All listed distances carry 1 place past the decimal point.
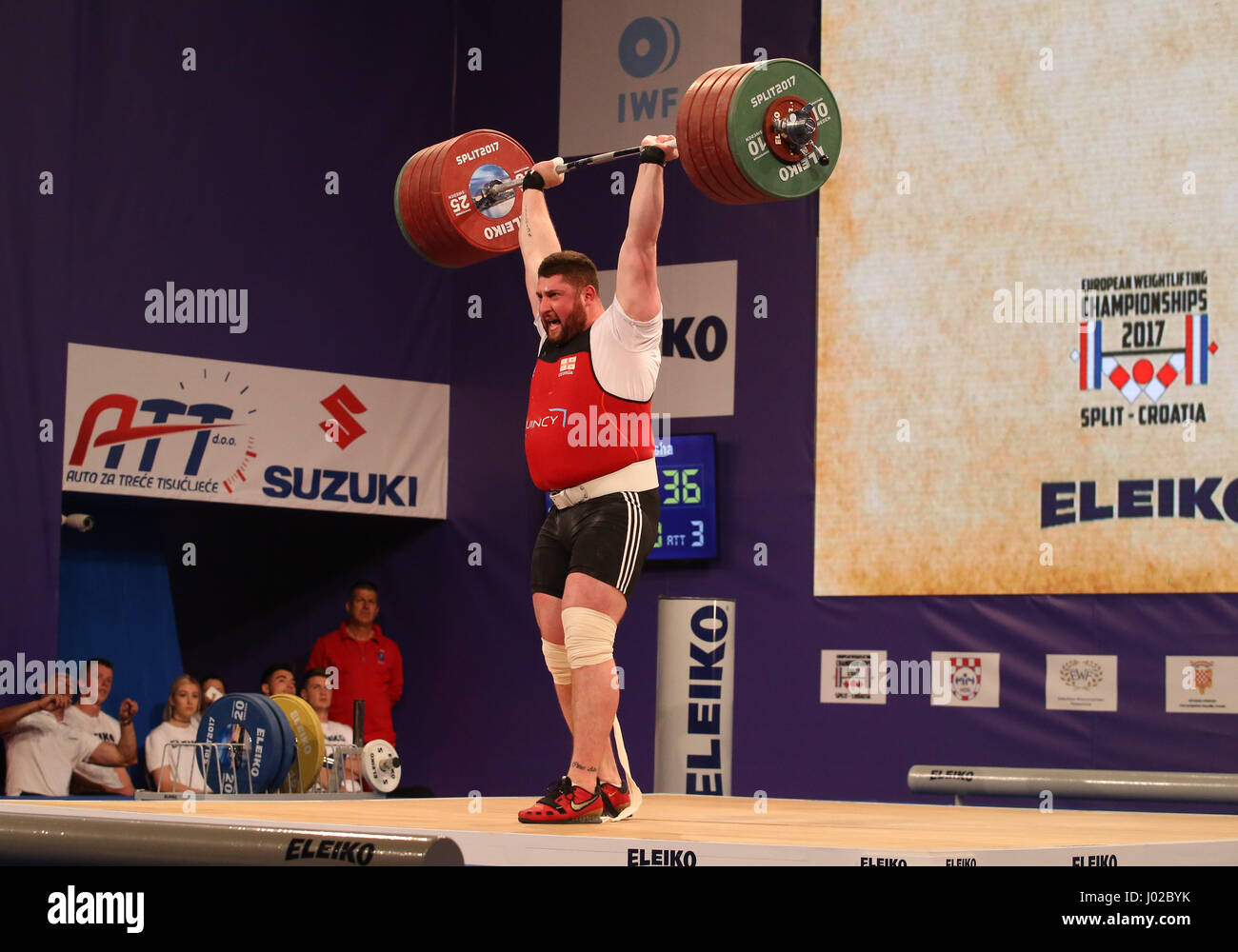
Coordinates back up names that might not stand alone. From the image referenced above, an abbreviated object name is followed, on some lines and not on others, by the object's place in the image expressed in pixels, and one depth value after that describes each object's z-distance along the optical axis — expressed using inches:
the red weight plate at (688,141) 157.5
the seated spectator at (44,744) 277.6
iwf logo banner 343.0
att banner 313.1
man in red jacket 355.3
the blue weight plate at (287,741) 206.5
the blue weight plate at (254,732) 205.8
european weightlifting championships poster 277.3
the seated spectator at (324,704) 331.3
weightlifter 134.5
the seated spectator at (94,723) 292.2
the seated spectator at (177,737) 291.9
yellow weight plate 219.1
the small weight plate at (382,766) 281.0
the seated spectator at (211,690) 317.7
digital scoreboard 330.6
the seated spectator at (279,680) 321.1
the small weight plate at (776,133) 159.9
